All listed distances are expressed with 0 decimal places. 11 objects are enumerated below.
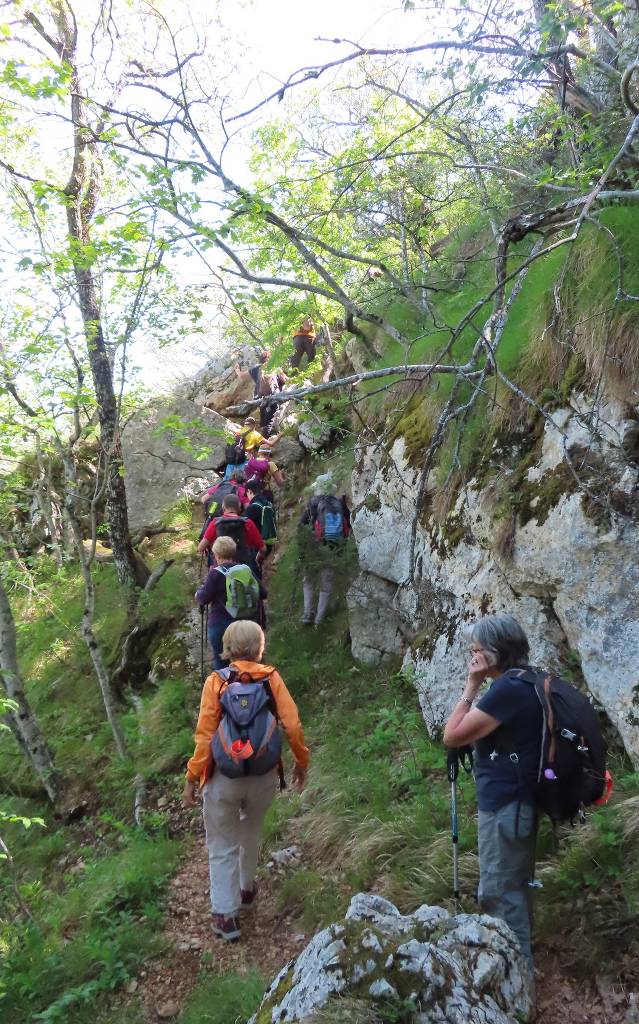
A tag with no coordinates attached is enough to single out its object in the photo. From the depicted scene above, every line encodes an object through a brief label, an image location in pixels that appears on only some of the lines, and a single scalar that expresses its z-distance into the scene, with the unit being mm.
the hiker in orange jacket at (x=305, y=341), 14203
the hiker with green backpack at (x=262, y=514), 8930
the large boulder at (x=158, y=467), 14188
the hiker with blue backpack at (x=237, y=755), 4039
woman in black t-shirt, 3059
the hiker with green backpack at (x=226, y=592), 6520
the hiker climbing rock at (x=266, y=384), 14273
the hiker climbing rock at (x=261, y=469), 9094
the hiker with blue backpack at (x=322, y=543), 8531
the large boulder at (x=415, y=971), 2555
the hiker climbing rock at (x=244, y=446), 10227
